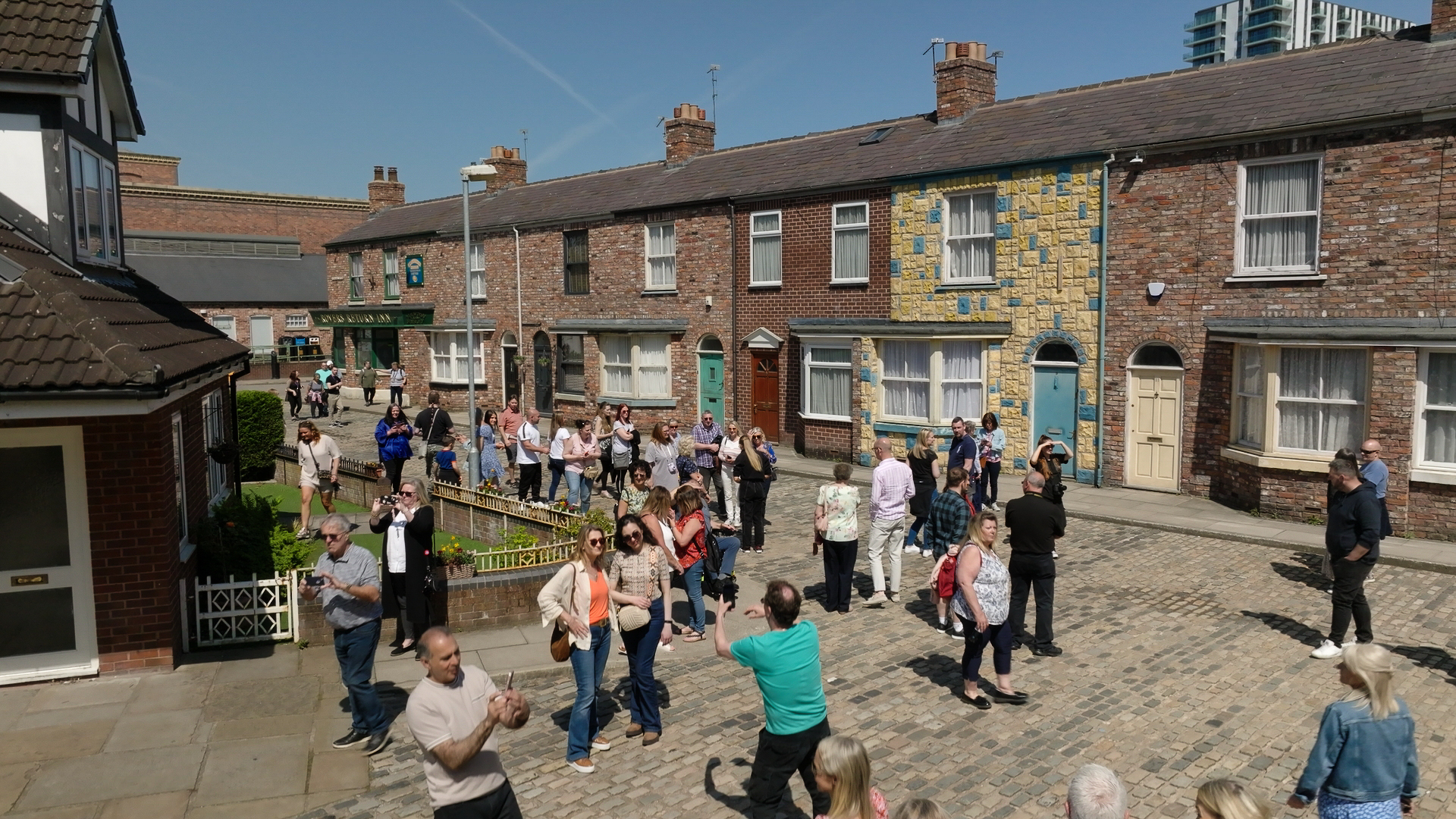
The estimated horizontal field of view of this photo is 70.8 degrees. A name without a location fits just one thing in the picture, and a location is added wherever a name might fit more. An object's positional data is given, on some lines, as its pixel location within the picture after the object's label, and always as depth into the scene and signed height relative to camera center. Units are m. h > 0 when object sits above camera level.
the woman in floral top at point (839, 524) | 11.19 -2.04
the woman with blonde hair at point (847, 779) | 4.83 -2.08
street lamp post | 16.12 +0.99
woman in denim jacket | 5.29 -2.15
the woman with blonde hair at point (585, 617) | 7.50 -2.04
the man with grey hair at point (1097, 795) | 4.36 -1.96
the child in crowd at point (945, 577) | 9.48 -2.24
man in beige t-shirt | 5.35 -2.05
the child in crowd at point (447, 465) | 16.62 -2.00
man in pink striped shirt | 11.72 -1.95
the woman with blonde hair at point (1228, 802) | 4.23 -1.95
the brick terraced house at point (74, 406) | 8.25 -0.49
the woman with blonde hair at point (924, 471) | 13.70 -1.81
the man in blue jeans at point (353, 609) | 7.88 -2.06
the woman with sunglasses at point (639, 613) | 7.93 -2.12
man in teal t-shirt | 6.14 -2.13
